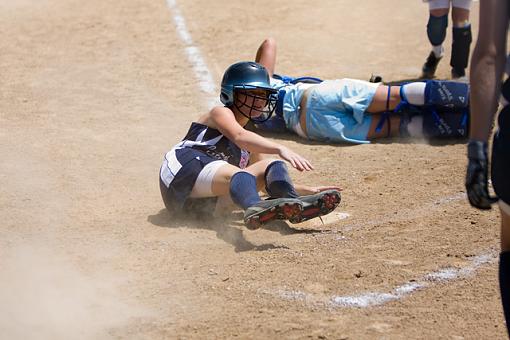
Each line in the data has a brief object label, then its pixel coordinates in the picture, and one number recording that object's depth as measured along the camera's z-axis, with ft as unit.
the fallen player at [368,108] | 45.65
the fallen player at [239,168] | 32.48
